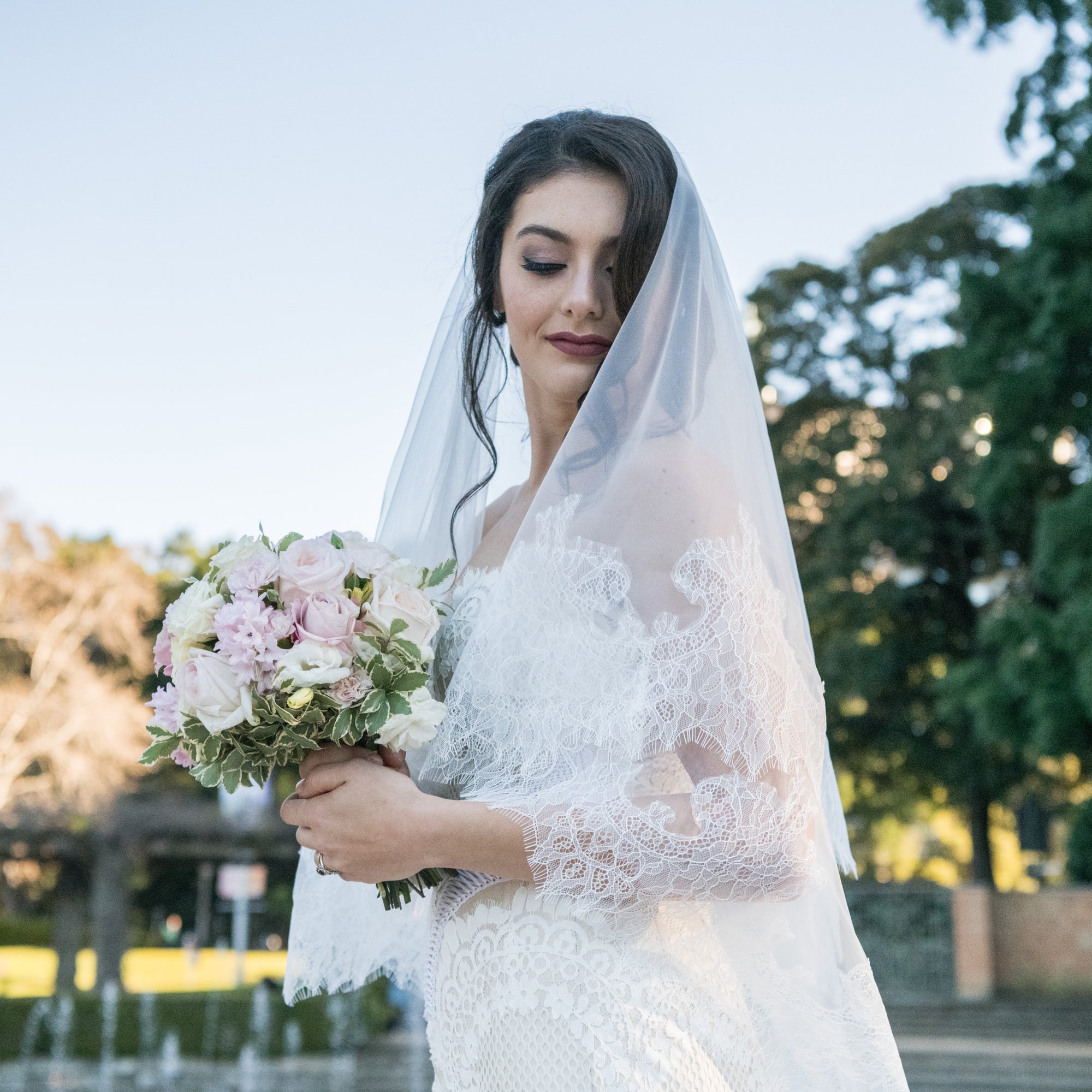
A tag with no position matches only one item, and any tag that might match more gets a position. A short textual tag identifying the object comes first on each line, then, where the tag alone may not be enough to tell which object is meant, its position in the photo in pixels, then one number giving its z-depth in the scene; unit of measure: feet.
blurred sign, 61.41
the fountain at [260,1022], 49.01
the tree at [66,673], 66.33
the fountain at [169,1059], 42.93
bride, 5.04
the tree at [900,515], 60.49
